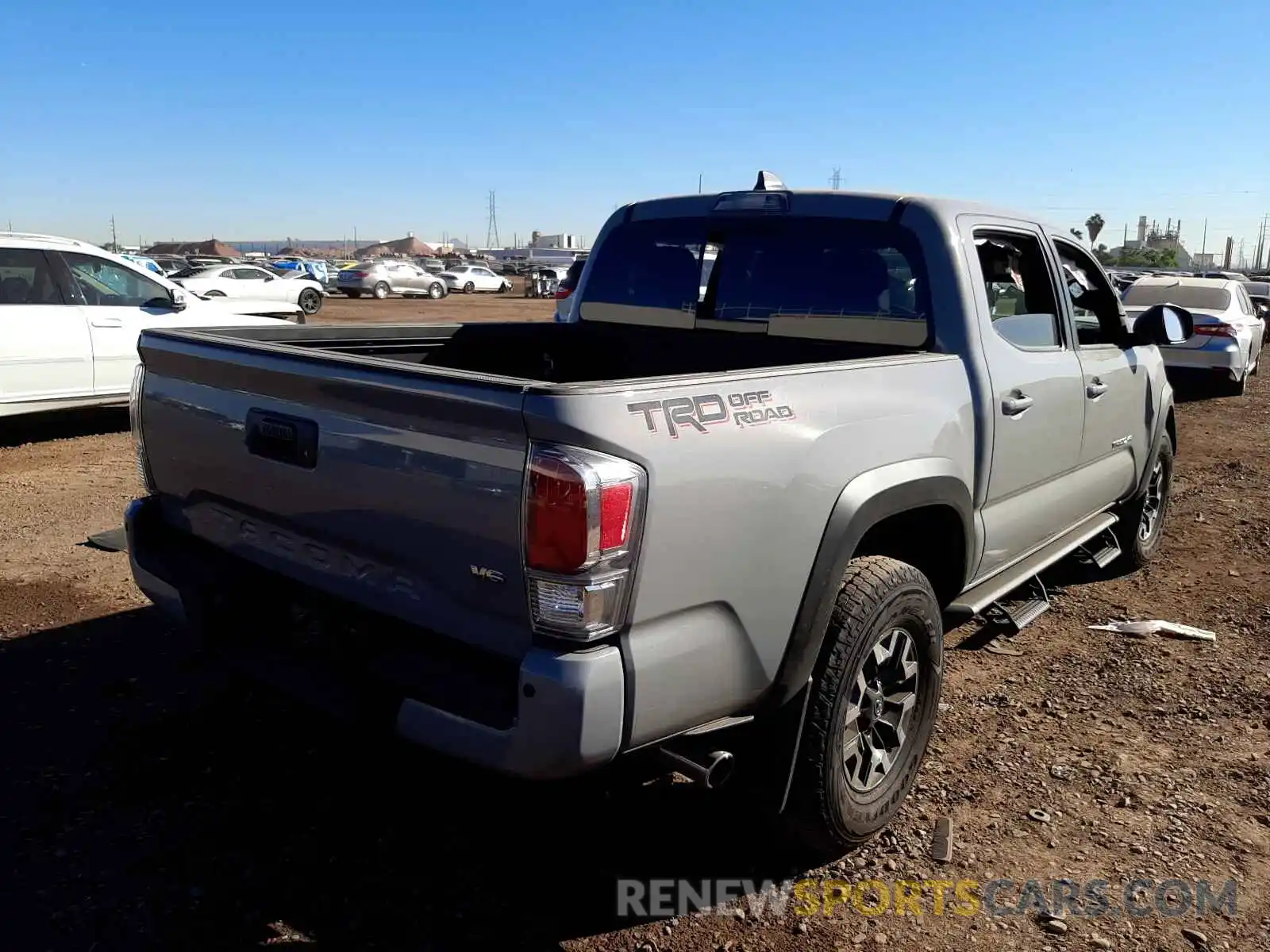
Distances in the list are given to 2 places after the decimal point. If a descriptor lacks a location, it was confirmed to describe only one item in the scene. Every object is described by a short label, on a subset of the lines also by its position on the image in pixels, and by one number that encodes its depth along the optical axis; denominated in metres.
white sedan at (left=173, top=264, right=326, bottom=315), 26.48
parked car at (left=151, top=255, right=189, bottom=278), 38.06
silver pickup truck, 2.26
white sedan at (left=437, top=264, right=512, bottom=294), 50.22
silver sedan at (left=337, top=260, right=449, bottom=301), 41.47
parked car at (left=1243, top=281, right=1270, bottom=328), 22.23
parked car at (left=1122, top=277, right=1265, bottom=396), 13.74
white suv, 8.64
